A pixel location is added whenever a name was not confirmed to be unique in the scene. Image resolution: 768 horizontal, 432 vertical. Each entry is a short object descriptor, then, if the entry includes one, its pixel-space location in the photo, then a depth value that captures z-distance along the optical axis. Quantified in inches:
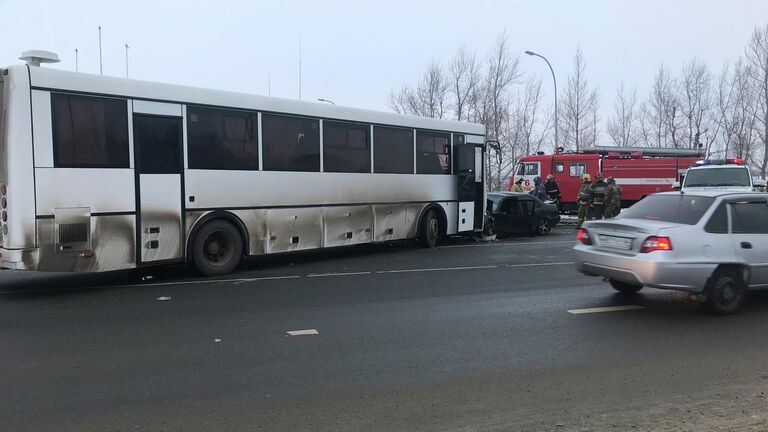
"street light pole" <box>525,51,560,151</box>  1254.0
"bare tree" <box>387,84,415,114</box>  1787.6
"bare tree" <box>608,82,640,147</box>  2106.3
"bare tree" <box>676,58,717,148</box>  1920.5
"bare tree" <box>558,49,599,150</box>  1951.3
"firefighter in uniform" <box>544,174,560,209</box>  935.7
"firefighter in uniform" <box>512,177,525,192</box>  936.3
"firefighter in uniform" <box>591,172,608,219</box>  778.8
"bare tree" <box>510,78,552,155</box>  1814.7
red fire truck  1046.4
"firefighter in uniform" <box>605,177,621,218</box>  782.5
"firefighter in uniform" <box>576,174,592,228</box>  788.3
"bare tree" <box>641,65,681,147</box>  1973.4
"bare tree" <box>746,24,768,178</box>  1674.5
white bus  330.0
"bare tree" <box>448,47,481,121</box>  1732.3
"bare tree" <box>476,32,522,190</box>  1722.4
